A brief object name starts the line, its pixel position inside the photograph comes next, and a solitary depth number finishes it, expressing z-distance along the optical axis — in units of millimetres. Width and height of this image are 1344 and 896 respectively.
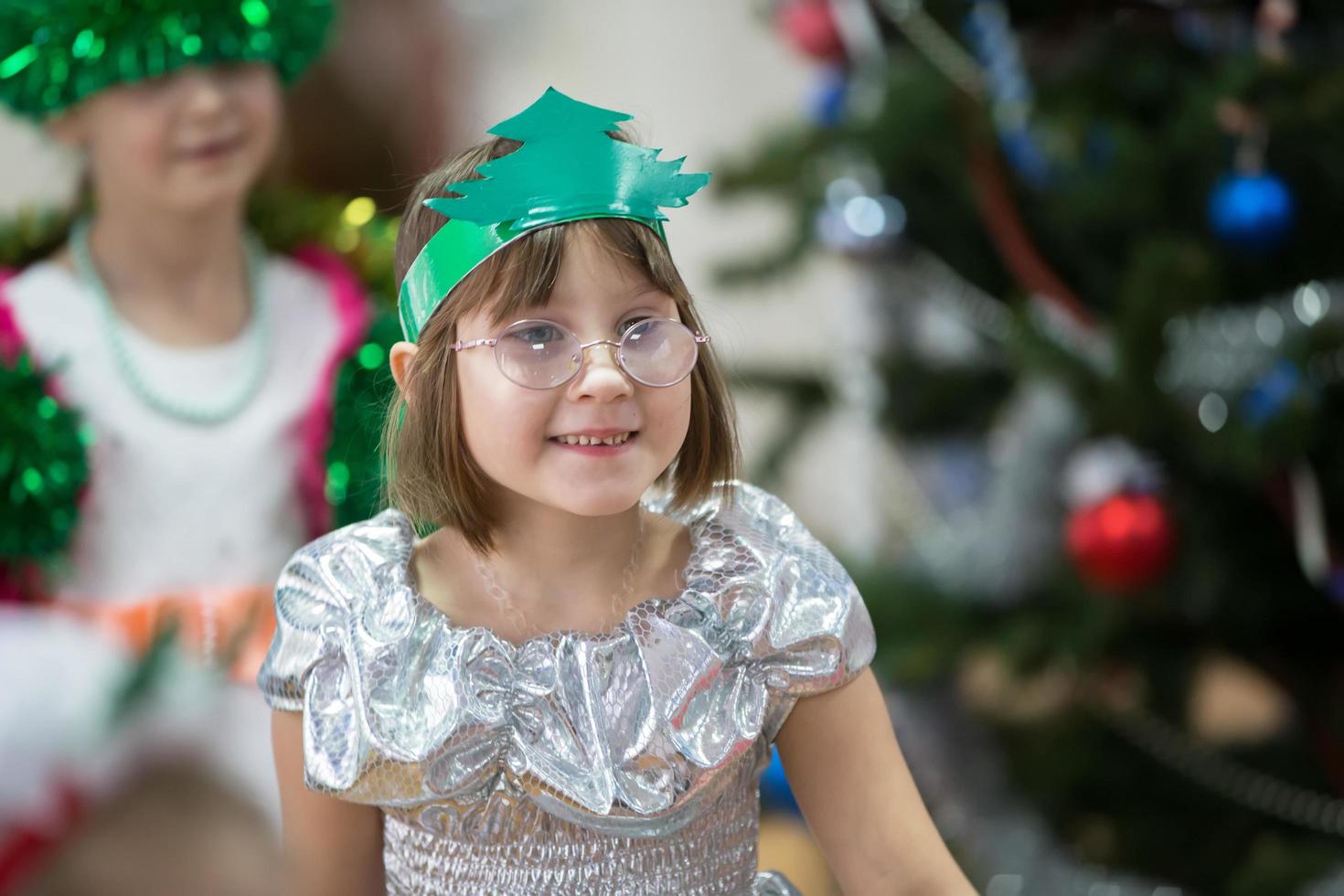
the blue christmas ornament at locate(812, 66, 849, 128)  2995
